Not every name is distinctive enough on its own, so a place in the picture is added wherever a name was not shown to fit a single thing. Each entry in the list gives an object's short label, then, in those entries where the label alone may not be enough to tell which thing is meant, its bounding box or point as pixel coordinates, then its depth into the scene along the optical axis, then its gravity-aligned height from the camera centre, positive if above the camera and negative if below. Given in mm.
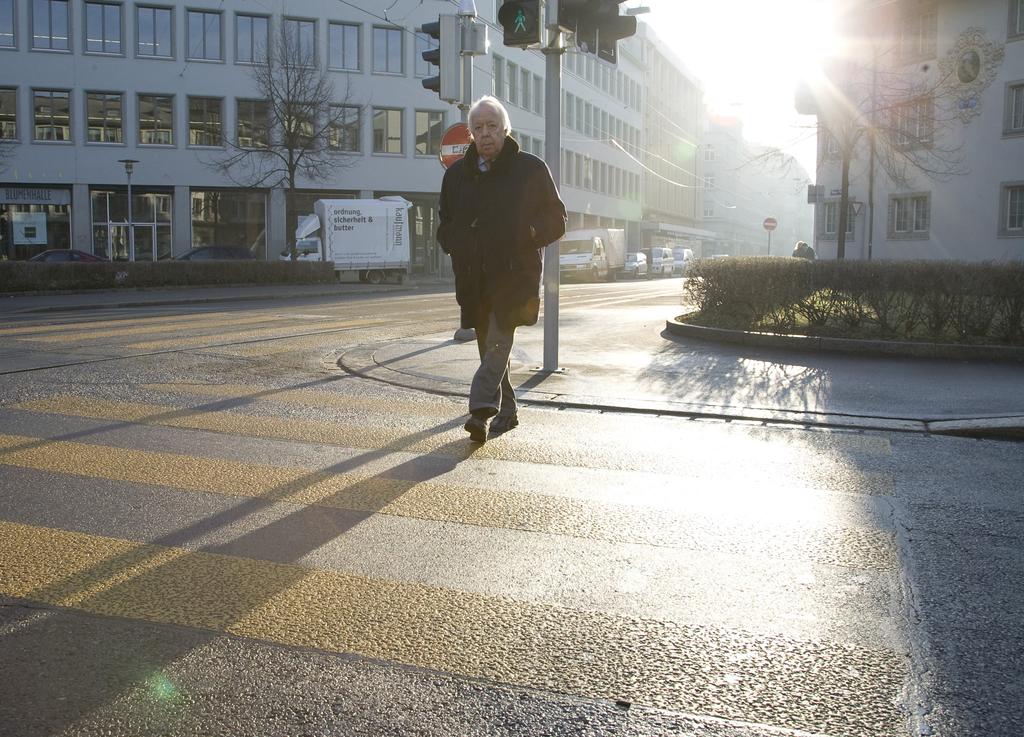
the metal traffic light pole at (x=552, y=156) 9711 +1031
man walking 6215 +199
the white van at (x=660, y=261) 67562 +470
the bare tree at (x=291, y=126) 41031 +5775
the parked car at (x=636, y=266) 60406 +127
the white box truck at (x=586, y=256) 48938 +536
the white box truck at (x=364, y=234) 39688 +1138
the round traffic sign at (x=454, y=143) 13148 +1529
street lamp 46344 +909
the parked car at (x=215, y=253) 39875 +348
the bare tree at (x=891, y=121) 26000 +4151
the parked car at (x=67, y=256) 37281 +173
